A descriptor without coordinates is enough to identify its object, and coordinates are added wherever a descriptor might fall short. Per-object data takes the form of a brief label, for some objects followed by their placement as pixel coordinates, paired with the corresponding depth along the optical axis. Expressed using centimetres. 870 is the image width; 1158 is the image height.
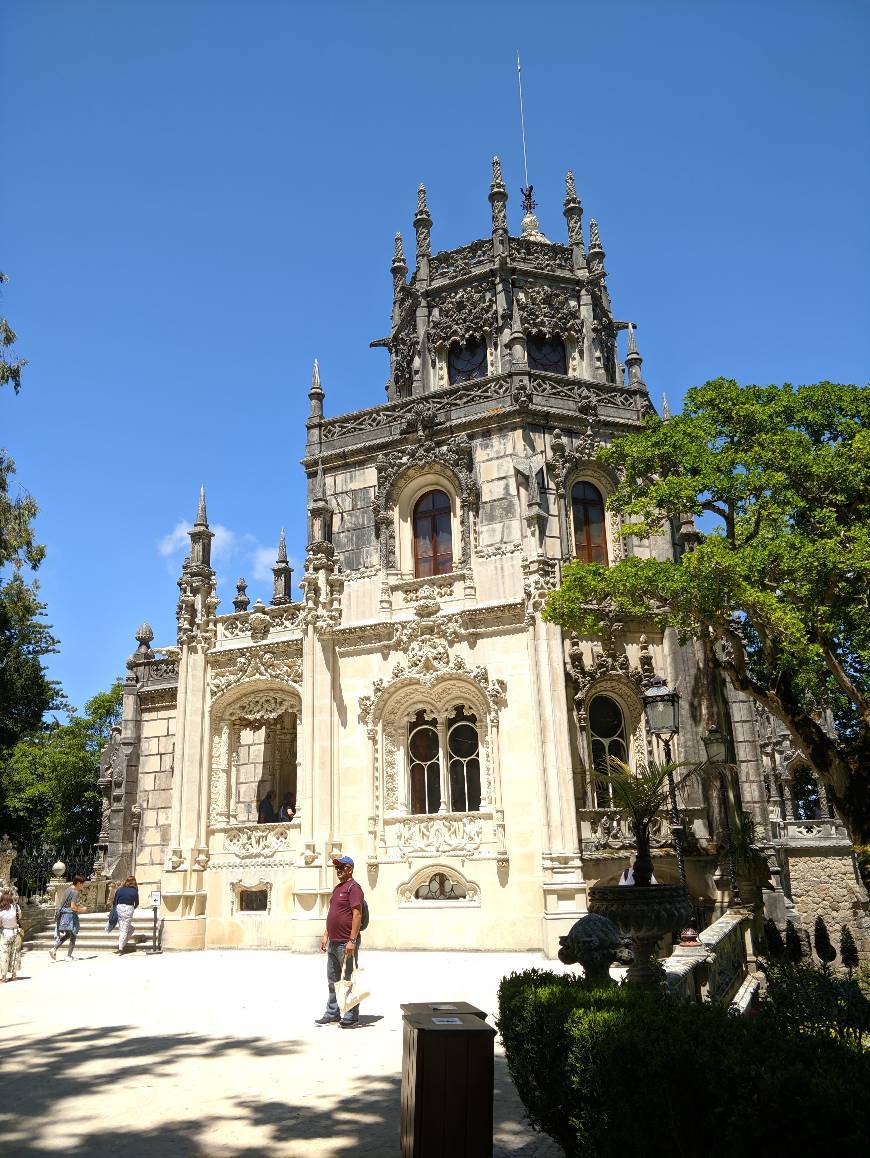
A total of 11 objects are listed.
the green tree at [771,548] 1533
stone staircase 1972
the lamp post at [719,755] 1576
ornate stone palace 1878
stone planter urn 797
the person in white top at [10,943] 1499
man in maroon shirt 959
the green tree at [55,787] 3904
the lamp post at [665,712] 1412
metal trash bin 494
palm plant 955
